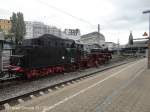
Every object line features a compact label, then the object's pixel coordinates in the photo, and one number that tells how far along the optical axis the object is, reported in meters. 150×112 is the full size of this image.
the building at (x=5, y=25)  34.78
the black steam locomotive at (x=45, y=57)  6.34
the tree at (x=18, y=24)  30.35
